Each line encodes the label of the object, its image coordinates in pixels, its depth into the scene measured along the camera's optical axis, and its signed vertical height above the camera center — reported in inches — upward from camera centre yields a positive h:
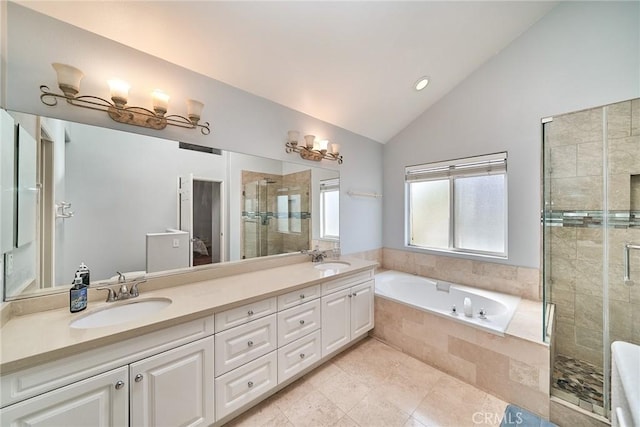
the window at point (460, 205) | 102.2 +4.1
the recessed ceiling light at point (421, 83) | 98.5 +56.6
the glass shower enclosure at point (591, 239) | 71.4 -8.9
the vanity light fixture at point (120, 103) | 50.0 +26.9
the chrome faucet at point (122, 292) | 55.0 -19.0
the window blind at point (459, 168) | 99.6 +21.6
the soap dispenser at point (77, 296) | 48.7 -17.5
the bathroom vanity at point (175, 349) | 36.6 -27.8
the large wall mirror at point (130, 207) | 50.6 +1.8
